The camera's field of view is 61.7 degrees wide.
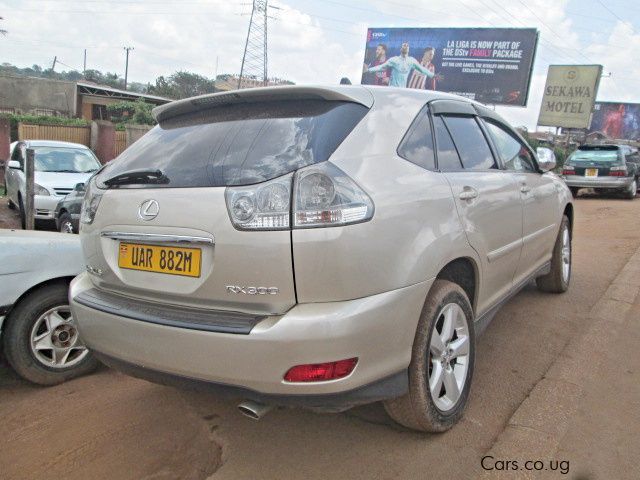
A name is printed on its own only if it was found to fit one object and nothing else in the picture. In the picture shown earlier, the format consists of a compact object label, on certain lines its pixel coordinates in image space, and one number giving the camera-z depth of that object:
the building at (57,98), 34.09
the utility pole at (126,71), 60.89
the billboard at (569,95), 32.97
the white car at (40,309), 3.20
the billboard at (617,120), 51.75
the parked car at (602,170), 14.09
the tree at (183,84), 53.62
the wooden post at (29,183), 6.00
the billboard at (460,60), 28.86
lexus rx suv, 2.04
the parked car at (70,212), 7.08
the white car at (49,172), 8.74
